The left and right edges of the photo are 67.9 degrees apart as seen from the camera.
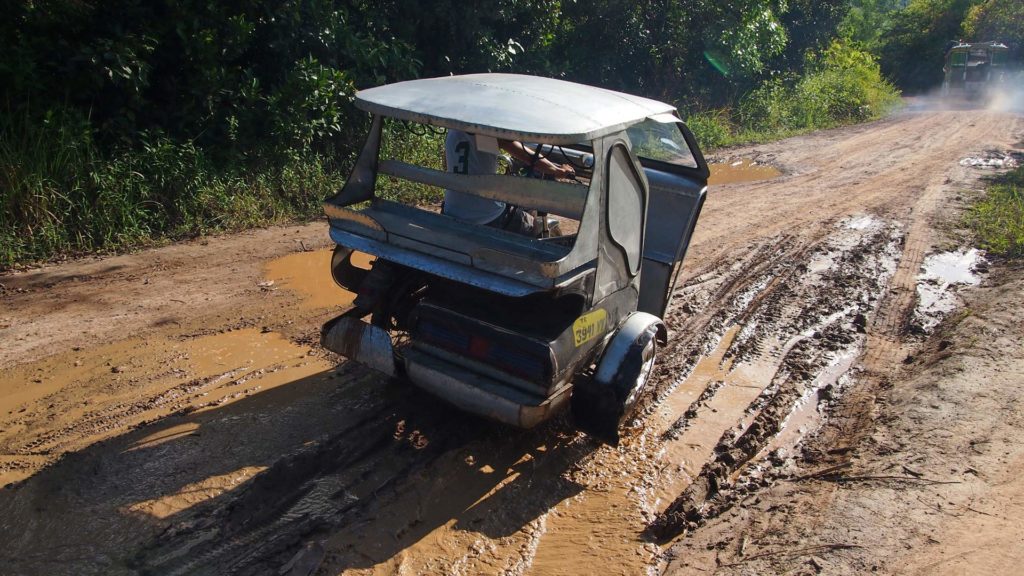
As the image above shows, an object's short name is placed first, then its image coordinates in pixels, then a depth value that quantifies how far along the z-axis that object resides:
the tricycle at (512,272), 3.88
